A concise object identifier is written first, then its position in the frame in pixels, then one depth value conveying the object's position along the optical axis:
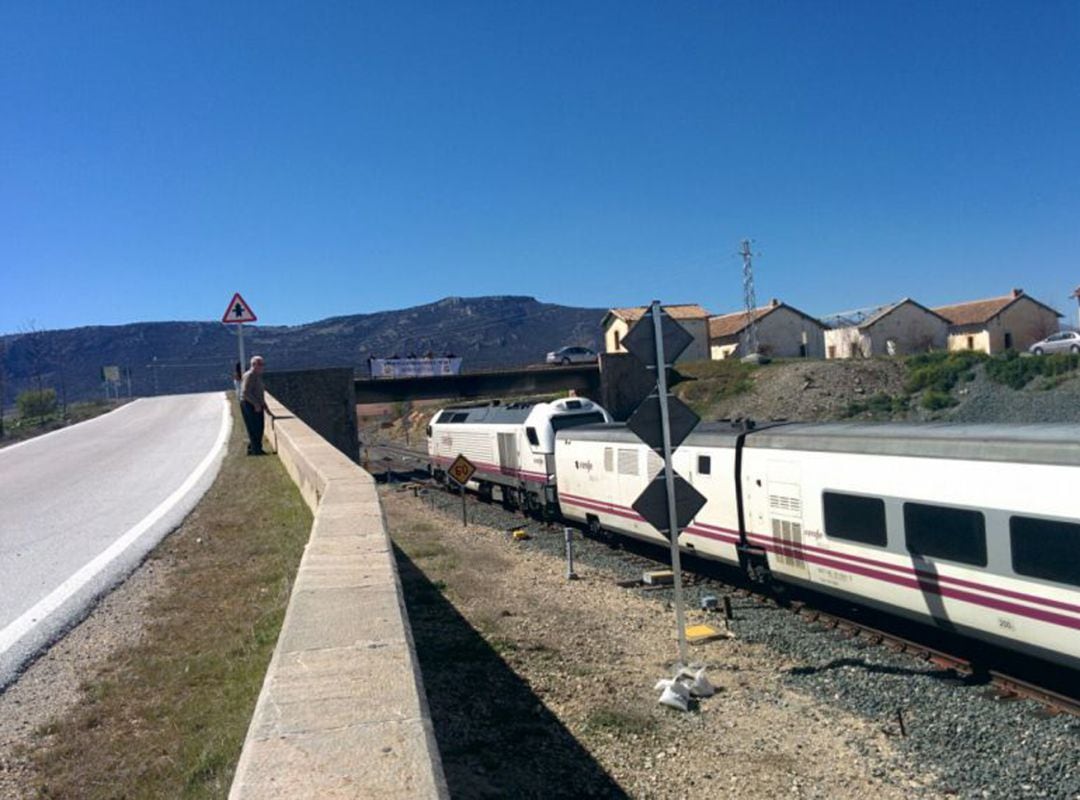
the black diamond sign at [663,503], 10.03
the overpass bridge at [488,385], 53.00
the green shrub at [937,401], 51.94
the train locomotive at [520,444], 24.50
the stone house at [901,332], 74.50
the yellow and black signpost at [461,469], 26.27
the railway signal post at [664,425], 9.62
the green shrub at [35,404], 62.53
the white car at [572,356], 68.25
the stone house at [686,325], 79.00
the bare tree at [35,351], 63.16
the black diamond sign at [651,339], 9.60
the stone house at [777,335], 78.31
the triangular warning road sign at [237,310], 19.16
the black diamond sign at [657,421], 9.86
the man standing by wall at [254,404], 18.03
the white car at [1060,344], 53.50
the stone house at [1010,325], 70.81
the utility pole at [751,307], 66.62
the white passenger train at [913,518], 8.52
